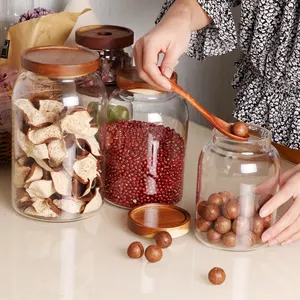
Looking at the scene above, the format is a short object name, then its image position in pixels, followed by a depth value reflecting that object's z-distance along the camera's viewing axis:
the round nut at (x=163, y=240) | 1.26
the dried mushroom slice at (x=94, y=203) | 1.34
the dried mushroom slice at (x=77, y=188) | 1.32
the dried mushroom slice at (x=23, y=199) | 1.33
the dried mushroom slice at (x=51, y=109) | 1.29
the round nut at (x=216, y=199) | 1.27
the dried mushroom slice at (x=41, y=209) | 1.32
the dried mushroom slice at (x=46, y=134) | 1.28
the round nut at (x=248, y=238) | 1.27
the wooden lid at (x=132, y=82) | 1.34
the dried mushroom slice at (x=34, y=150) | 1.29
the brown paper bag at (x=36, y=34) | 1.57
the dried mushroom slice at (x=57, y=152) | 1.29
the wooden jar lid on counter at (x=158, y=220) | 1.28
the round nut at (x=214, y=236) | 1.27
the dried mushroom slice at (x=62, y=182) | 1.30
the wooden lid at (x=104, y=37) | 1.48
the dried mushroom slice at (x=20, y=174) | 1.32
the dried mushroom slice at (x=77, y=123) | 1.28
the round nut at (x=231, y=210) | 1.25
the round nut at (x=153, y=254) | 1.23
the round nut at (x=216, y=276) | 1.19
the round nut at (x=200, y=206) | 1.29
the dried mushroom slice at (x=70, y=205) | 1.32
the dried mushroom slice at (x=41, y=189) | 1.30
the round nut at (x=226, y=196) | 1.27
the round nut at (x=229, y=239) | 1.26
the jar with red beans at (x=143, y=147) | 1.35
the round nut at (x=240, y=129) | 1.28
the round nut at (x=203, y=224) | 1.27
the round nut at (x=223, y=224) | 1.25
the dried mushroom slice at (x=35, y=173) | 1.30
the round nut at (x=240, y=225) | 1.25
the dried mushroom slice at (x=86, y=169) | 1.31
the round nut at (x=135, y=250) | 1.23
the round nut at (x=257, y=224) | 1.27
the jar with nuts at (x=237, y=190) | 1.26
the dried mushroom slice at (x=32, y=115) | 1.29
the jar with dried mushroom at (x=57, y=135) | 1.29
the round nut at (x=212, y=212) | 1.26
